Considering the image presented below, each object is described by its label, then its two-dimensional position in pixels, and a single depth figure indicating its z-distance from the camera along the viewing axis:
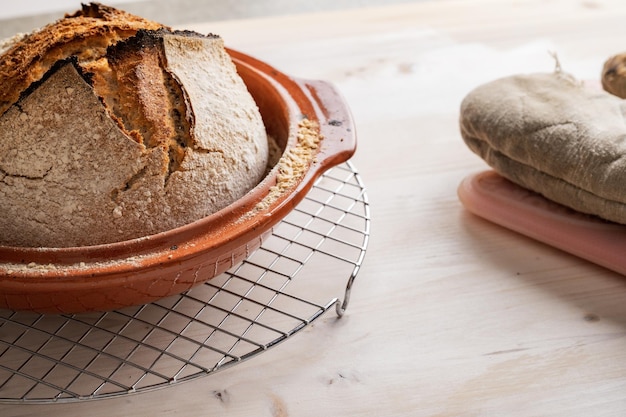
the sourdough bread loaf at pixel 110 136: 0.72
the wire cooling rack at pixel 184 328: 0.73
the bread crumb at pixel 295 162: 0.75
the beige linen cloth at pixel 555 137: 0.88
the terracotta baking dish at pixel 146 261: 0.65
